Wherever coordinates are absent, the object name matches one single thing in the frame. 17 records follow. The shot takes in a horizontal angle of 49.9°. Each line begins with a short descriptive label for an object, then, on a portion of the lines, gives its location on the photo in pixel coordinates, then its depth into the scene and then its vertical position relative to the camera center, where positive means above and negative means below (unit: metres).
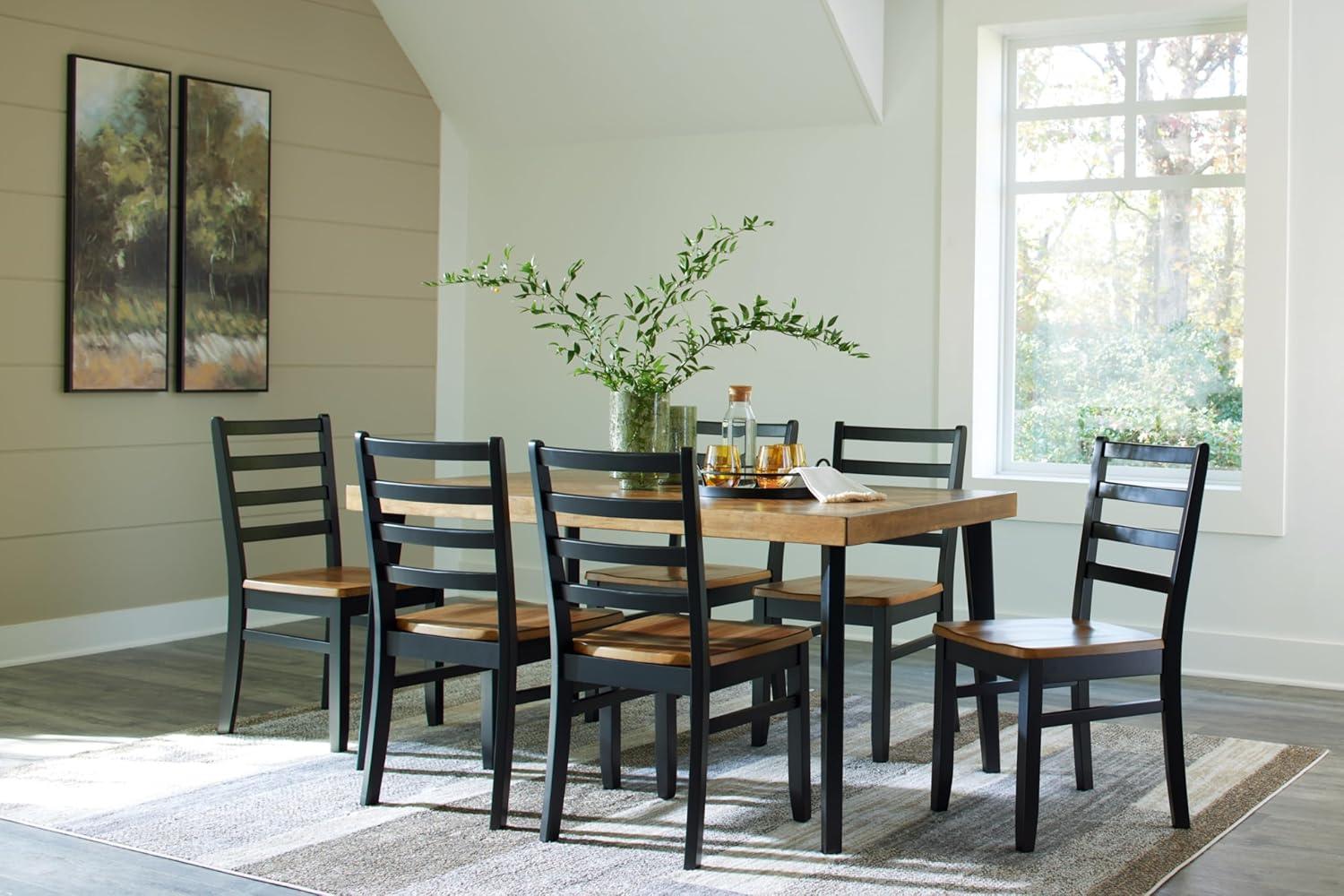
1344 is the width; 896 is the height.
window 5.17 +0.73
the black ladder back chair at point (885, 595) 3.73 -0.42
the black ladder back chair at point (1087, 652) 3.06 -0.46
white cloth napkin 3.35 -0.12
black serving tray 3.43 -0.14
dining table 3.04 -0.20
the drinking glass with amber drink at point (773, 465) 3.62 -0.07
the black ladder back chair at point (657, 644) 2.92 -0.45
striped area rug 2.91 -0.88
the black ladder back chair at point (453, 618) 3.19 -0.44
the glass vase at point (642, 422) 3.64 +0.03
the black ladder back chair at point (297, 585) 3.85 -0.42
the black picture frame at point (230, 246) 5.46 +0.71
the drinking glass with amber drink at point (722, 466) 3.60 -0.08
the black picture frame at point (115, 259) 5.09 +0.60
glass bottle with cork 3.64 +0.02
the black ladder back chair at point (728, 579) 3.95 -0.41
